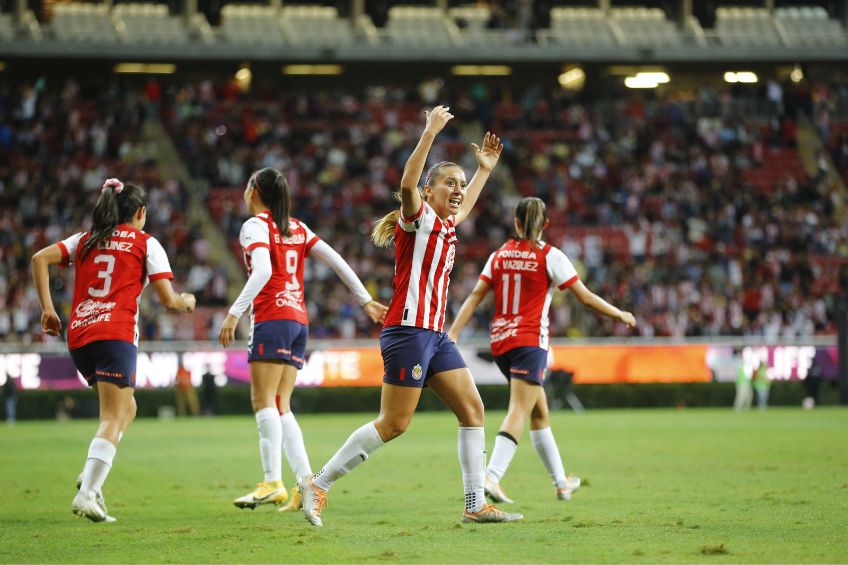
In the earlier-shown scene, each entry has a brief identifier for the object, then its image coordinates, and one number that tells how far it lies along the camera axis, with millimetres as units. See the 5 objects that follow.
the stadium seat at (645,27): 42594
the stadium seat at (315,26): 41031
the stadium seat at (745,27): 43125
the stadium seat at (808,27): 43062
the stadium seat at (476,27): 42125
